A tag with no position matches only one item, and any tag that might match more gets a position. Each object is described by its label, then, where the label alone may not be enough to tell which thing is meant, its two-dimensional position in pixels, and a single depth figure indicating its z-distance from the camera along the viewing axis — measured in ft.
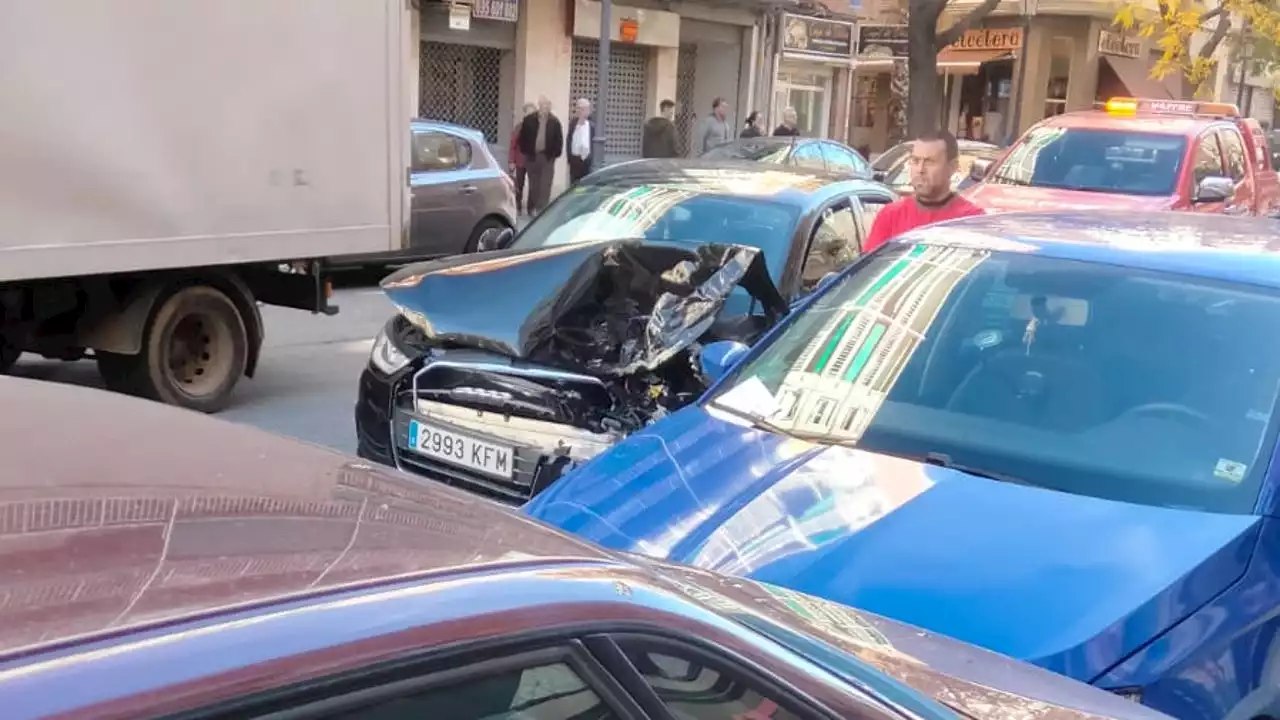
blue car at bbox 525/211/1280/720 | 9.67
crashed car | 16.16
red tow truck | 36.11
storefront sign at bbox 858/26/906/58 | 97.30
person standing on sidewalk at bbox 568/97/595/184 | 63.46
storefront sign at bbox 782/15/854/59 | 91.04
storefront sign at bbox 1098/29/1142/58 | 112.98
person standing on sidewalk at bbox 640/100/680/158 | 64.23
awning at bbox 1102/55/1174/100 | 114.73
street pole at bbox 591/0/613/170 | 55.83
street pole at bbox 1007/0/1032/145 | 107.55
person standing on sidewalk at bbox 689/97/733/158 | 66.44
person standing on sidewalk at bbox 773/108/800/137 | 72.51
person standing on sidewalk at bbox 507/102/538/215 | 62.44
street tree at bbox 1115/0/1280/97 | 86.02
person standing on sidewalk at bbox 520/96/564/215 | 61.57
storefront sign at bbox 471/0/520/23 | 66.18
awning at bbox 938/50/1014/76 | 111.24
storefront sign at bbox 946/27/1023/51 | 109.81
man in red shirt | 19.52
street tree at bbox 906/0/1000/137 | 65.00
